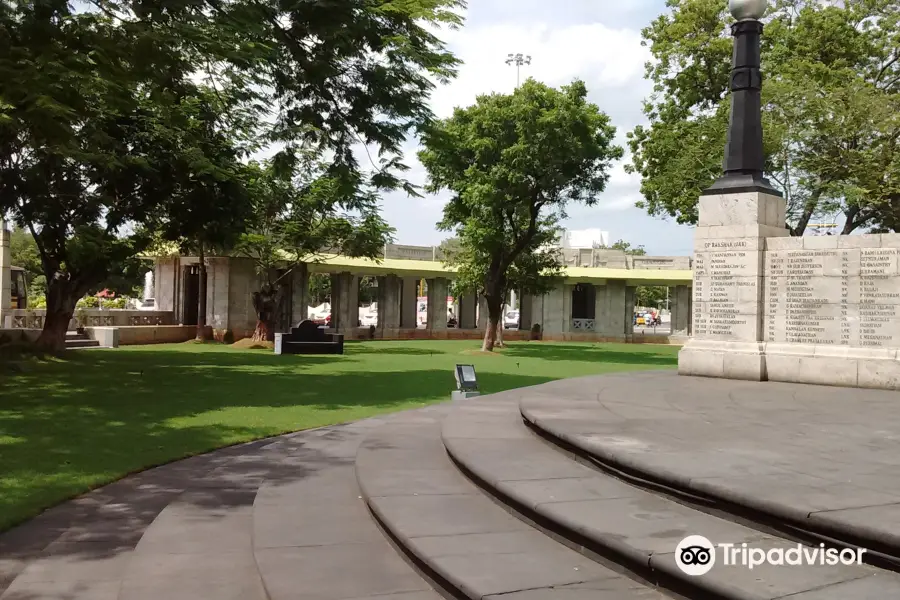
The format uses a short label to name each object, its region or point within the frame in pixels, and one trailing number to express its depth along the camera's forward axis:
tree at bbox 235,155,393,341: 28.78
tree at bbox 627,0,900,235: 21.20
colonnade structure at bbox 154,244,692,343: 36.41
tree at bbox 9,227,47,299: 55.41
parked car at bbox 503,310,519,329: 58.28
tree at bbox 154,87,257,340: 19.92
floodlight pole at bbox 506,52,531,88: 44.53
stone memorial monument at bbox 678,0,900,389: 10.27
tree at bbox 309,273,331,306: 73.43
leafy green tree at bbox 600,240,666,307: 78.19
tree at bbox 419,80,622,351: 26.67
